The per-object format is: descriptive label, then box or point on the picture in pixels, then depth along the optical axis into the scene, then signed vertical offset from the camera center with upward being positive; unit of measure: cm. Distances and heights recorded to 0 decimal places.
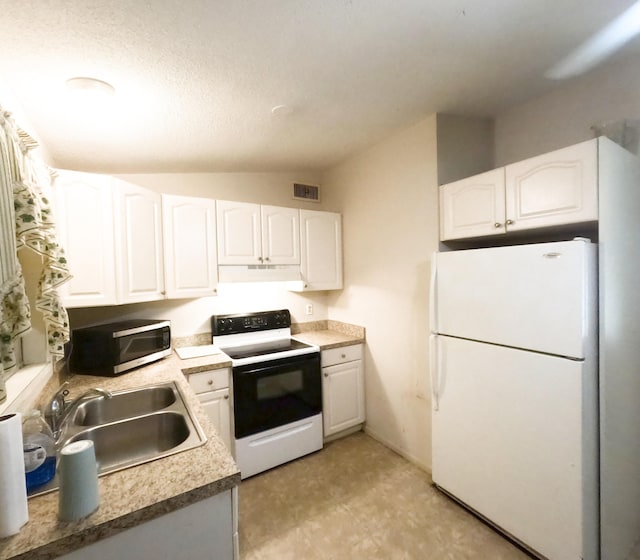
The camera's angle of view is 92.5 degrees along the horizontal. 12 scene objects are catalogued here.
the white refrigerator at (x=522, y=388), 134 -60
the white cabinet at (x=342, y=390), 259 -101
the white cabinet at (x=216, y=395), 204 -81
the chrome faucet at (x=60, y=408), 122 -55
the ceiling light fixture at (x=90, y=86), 131 +84
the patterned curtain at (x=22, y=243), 86 +13
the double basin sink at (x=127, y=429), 125 -67
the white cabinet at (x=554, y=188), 136 +40
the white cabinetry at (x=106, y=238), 177 +25
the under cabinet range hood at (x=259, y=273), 241 +2
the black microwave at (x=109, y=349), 188 -45
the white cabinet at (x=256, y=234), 240 +34
